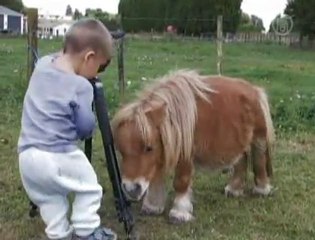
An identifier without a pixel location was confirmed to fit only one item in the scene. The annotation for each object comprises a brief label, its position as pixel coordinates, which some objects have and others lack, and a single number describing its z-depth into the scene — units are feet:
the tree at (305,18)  131.13
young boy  12.15
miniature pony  14.71
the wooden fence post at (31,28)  27.01
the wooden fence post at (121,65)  27.56
